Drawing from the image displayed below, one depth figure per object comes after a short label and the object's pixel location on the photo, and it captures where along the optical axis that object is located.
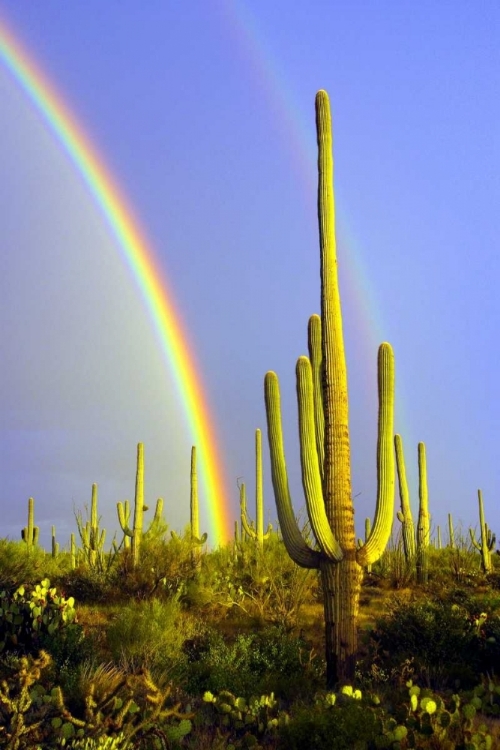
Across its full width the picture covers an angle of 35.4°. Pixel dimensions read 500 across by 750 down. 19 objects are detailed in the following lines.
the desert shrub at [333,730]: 6.94
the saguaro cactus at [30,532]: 27.16
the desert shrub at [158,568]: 17.91
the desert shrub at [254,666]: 10.25
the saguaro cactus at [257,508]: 23.05
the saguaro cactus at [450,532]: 26.77
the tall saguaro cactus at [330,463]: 10.16
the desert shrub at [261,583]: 15.77
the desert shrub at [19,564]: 14.87
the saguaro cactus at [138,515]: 20.33
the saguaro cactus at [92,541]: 20.81
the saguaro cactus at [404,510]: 20.36
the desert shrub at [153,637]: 11.22
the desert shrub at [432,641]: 11.22
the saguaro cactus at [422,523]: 19.83
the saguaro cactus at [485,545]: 22.25
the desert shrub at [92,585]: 18.20
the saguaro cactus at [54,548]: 29.22
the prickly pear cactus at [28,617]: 11.33
